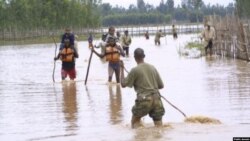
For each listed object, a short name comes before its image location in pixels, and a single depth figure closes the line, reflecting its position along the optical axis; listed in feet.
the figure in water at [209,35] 92.68
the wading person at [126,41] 110.32
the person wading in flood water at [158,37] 164.33
